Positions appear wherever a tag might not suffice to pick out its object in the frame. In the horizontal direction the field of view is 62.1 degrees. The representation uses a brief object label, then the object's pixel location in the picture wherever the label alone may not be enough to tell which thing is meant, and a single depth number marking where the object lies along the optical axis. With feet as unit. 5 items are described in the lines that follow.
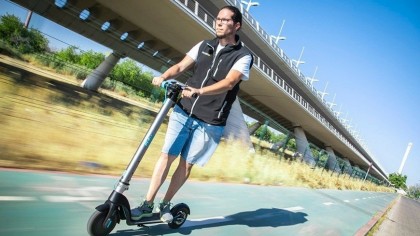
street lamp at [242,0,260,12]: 164.67
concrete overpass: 83.56
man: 10.89
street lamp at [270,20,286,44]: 193.26
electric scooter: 8.59
